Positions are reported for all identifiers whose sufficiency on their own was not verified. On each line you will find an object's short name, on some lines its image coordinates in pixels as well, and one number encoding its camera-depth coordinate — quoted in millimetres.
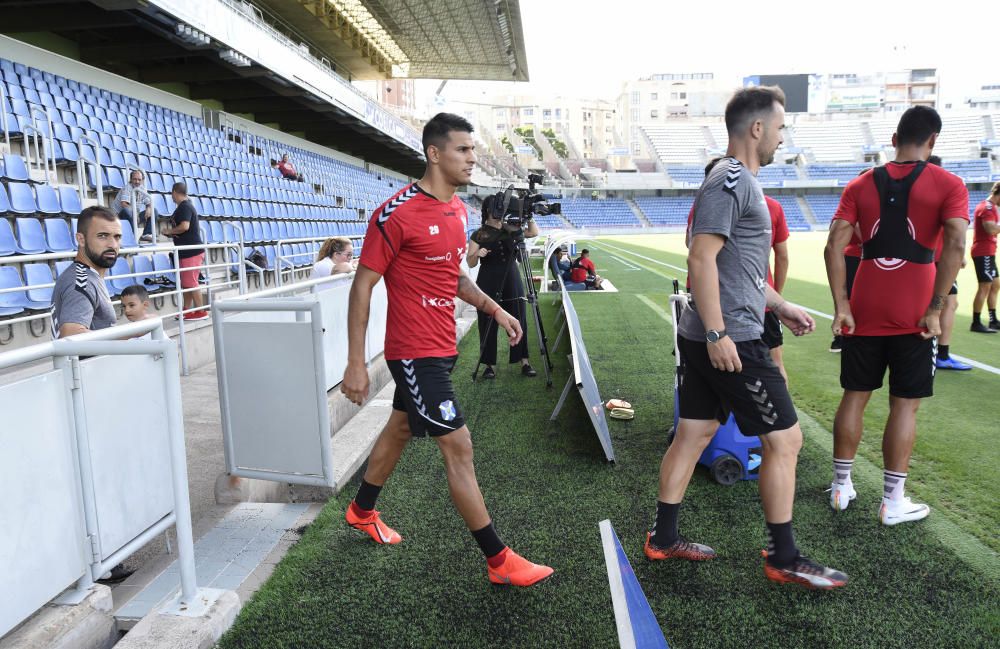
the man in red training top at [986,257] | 7070
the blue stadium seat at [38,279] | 6594
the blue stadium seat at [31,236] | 7000
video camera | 5051
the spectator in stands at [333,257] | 6590
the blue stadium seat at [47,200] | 7736
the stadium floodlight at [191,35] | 12606
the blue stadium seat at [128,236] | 8148
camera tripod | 5863
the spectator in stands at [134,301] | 4234
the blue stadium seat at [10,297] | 6008
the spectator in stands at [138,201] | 8414
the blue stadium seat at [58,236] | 7371
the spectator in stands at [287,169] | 18409
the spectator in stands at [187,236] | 7847
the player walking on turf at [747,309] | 2494
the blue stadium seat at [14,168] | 7612
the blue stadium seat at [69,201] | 8062
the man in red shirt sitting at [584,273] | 13688
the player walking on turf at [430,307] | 2613
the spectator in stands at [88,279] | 3094
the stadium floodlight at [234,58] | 14391
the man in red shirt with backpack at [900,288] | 3014
